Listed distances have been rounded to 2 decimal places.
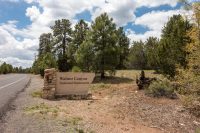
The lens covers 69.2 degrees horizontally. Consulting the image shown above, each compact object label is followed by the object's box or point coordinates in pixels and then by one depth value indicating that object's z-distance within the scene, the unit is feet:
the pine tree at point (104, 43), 57.73
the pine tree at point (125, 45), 114.59
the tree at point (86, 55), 58.35
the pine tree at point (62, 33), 115.28
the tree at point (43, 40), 161.85
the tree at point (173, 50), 35.55
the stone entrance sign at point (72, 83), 29.97
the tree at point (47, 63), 83.34
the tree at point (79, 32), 93.68
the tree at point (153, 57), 46.00
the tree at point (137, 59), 109.61
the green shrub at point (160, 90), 28.18
